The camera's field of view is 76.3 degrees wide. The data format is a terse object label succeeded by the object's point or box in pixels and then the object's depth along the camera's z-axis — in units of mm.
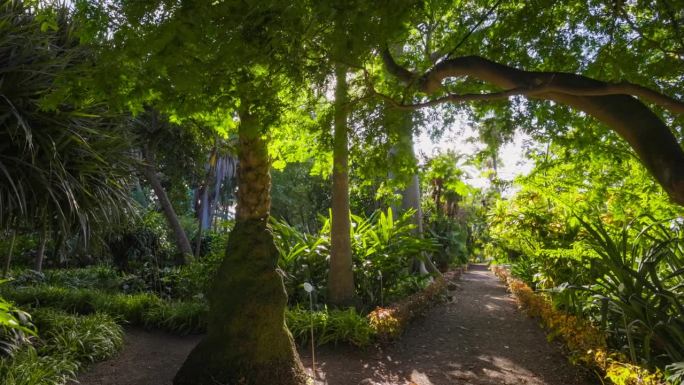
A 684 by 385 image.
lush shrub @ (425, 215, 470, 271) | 15391
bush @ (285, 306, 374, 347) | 5438
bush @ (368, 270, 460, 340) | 5648
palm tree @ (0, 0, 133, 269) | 5148
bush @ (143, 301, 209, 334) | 6461
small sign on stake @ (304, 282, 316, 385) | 4230
